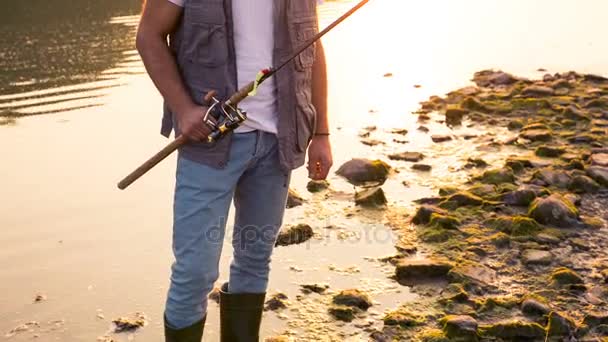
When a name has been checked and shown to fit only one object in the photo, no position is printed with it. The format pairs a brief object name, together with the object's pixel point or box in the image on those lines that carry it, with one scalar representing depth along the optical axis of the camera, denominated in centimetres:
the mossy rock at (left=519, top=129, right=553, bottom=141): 1027
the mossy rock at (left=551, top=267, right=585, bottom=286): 607
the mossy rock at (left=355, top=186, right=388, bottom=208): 805
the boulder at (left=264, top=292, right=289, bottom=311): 591
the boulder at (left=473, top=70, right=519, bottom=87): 1438
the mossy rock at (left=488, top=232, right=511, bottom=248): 695
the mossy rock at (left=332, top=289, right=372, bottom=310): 588
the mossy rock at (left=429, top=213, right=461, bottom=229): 736
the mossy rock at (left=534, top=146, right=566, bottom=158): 945
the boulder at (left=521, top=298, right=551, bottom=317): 560
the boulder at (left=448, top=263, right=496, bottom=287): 622
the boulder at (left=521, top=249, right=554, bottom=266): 648
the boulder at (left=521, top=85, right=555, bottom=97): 1291
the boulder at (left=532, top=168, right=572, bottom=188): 834
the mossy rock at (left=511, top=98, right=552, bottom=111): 1215
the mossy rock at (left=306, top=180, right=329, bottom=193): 865
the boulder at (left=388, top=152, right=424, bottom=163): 976
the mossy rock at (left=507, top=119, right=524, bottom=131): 1114
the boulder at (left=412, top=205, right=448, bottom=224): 757
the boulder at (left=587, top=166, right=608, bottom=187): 825
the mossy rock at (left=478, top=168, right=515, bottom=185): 853
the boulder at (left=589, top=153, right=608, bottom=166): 888
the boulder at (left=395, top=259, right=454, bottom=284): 639
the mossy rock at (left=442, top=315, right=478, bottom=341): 529
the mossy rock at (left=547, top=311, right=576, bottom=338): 527
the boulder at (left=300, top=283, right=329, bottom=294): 620
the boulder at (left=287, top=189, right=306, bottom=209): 815
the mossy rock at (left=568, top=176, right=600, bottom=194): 811
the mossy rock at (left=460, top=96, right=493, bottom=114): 1227
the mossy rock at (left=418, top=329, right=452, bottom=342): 532
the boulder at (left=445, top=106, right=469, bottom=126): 1181
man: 352
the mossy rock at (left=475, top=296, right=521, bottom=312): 576
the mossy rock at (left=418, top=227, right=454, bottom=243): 716
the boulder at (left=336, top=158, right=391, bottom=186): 895
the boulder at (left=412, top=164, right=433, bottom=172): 935
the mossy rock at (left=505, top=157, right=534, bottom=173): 898
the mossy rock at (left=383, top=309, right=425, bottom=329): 559
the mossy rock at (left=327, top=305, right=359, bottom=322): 571
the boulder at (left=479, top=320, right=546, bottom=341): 526
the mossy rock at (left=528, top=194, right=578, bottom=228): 723
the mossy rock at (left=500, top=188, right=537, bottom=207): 777
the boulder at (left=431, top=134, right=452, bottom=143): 1065
